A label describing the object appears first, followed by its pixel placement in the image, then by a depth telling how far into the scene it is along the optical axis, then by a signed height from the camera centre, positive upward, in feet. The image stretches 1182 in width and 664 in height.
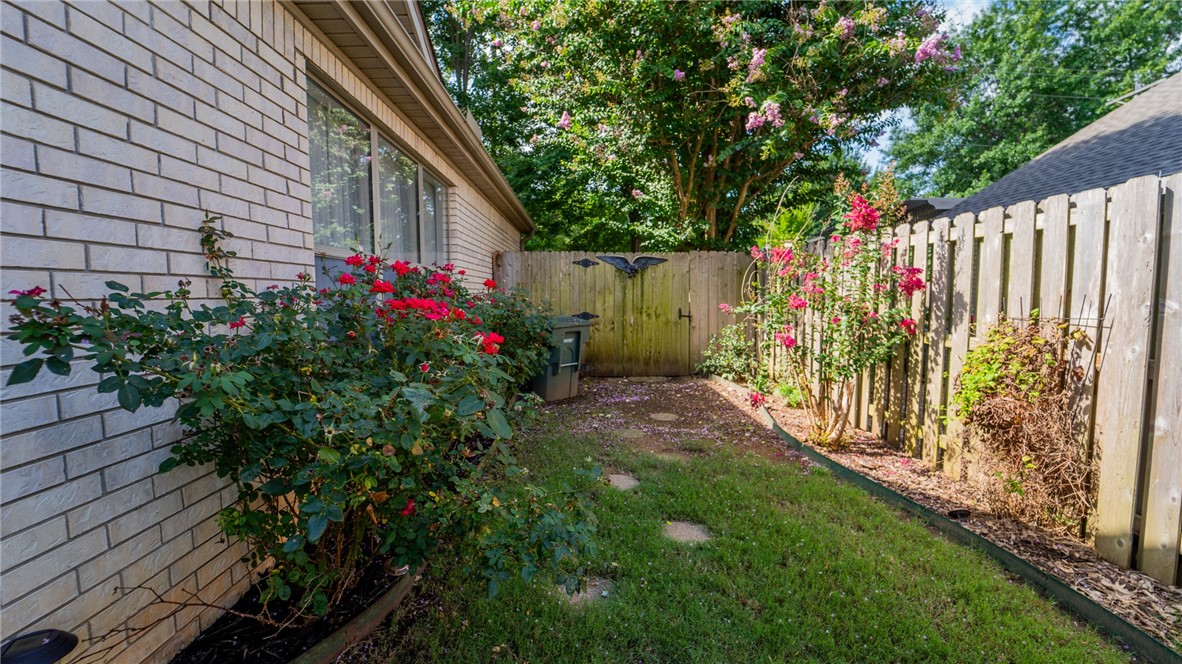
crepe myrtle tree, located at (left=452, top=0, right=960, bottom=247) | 24.81 +11.99
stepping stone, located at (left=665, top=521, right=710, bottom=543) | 8.71 -4.16
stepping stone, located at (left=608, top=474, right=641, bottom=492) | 10.98 -4.09
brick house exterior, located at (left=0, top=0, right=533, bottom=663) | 4.18 +0.77
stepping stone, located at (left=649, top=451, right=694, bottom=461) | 12.89 -4.05
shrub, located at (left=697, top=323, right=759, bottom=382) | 21.38 -2.43
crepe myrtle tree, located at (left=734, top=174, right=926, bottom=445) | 12.34 +0.07
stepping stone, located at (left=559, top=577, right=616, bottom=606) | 7.13 -4.27
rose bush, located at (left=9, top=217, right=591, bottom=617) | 4.20 -1.01
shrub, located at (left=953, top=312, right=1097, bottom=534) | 8.32 -2.11
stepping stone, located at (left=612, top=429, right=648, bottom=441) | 14.88 -4.02
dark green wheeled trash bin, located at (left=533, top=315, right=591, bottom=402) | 19.22 -2.40
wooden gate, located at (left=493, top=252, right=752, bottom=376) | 25.00 -0.07
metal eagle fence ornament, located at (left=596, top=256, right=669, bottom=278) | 24.88 +1.88
